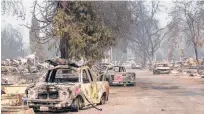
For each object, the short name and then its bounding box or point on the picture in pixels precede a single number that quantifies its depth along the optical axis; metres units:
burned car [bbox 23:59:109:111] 14.19
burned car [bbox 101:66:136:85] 31.47
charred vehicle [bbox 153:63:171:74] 60.09
